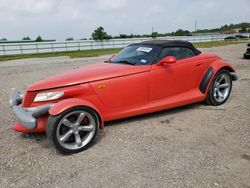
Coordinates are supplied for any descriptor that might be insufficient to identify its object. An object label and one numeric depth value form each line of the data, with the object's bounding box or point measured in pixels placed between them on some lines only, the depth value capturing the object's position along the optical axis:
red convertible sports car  3.28
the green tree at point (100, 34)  34.52
